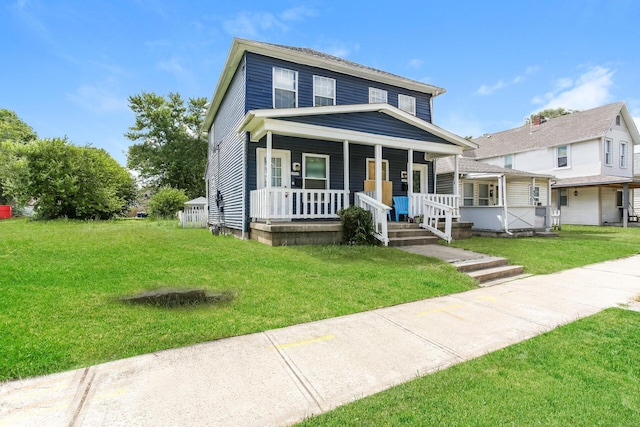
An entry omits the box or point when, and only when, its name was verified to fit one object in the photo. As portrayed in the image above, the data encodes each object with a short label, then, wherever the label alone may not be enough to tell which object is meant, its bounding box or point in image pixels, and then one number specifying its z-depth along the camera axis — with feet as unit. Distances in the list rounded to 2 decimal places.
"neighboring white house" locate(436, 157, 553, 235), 43.91
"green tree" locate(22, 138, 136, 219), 55.77
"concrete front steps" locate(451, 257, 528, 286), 19.74
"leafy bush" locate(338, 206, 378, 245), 27.55
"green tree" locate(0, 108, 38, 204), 59.31
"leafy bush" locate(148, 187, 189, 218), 78.02
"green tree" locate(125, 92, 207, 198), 102.94
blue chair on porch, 37.91
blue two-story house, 28.63
